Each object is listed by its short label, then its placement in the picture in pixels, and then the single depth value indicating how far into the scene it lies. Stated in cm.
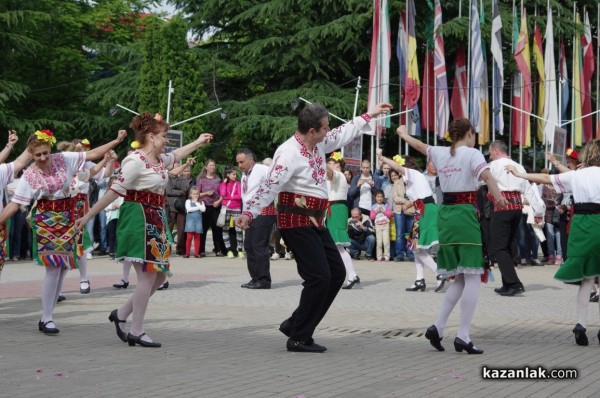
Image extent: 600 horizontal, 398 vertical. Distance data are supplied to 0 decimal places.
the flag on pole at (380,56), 3562
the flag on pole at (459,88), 3953
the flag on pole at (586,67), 4334
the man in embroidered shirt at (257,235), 1494
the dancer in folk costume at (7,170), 985
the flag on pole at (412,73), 3706
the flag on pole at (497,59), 3675
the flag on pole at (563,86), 4281
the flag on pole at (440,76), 3730
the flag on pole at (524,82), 3812
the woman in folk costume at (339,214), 1480
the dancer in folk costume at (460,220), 853
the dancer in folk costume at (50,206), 966
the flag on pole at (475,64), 3678
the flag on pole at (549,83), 3928
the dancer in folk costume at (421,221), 1438
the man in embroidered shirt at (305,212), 839
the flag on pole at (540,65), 4009
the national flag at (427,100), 3891
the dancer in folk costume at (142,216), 862
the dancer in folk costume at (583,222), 941
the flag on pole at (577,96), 4247
